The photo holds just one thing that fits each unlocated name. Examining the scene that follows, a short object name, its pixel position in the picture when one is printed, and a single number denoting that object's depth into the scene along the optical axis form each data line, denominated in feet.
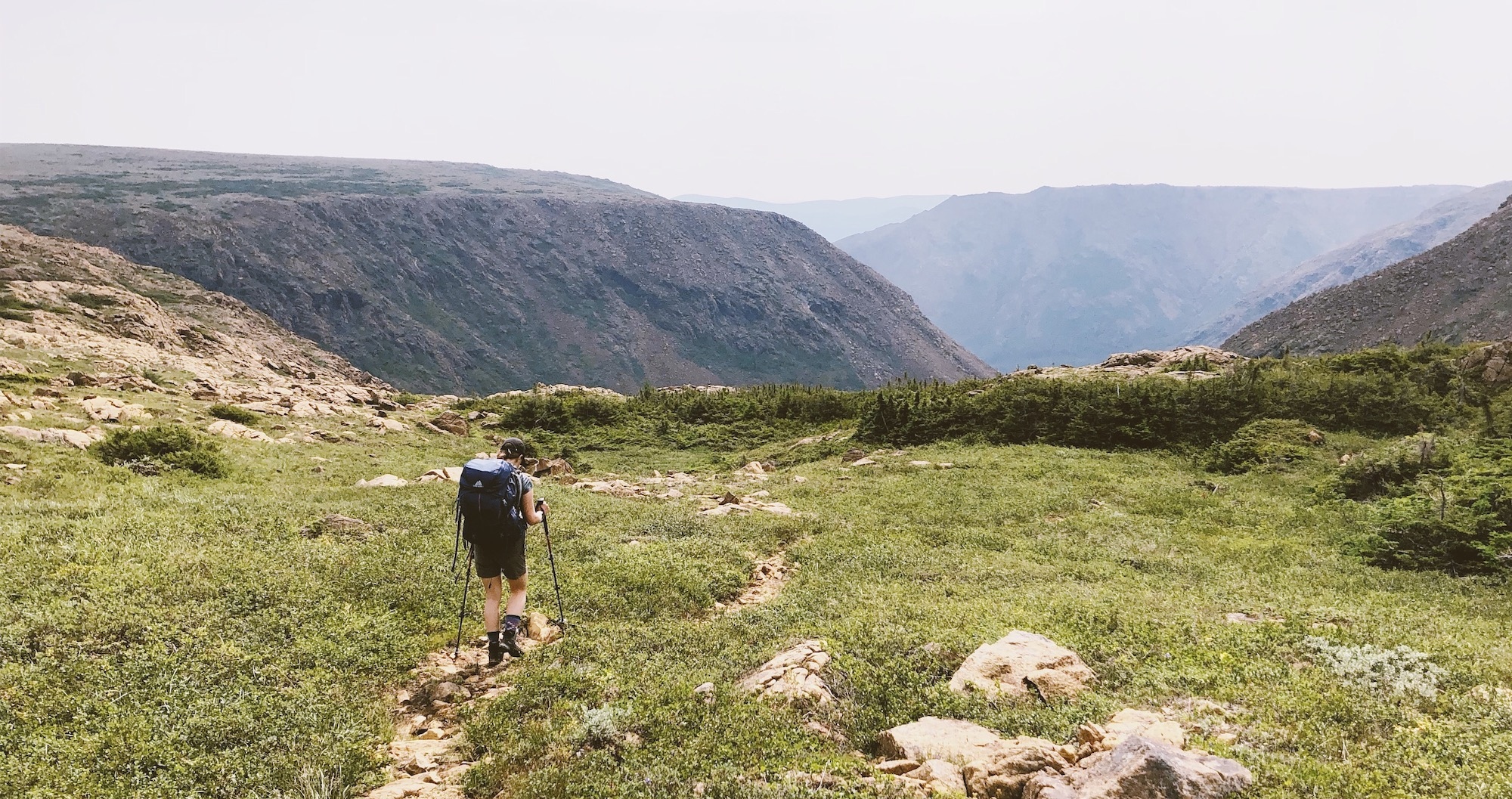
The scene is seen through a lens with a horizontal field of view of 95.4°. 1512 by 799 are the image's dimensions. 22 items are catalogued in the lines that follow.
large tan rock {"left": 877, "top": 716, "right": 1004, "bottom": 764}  21.22
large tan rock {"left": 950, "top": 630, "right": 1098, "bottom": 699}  25.93
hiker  29.99
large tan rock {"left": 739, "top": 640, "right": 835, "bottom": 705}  25.79
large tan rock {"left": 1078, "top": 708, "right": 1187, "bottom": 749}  20.97
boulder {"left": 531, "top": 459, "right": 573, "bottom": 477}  90.39
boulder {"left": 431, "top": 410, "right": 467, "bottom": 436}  124.47
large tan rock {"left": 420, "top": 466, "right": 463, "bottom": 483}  69.51
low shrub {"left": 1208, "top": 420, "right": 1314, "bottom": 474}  78.07
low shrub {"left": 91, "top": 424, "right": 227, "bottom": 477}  61.41
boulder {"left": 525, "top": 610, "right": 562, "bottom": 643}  33.68
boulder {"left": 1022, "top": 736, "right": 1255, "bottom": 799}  16.90
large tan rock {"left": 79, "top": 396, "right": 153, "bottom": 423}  76.79
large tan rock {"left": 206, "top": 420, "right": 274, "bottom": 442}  83.87
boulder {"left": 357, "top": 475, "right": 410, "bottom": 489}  64.49
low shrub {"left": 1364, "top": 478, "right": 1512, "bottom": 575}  43.73
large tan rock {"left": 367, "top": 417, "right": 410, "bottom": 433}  112.27
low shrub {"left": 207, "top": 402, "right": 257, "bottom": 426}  95.40
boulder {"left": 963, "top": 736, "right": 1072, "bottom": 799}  18.81
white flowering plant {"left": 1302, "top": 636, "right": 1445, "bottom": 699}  24.76
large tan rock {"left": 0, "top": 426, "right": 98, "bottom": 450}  61.98
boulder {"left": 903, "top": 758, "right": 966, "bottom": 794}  19.12
